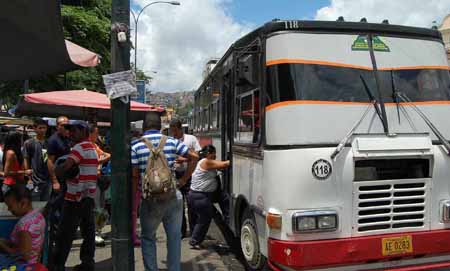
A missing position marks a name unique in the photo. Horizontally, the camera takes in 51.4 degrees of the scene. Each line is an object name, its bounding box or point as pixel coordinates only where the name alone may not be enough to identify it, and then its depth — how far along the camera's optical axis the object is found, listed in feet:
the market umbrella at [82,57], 15.10
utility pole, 13.52
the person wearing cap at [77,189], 16.44
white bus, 14.66
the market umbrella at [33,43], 10.19
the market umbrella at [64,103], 25.55
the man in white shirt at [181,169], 24.20
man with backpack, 15.01
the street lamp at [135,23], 95.14
